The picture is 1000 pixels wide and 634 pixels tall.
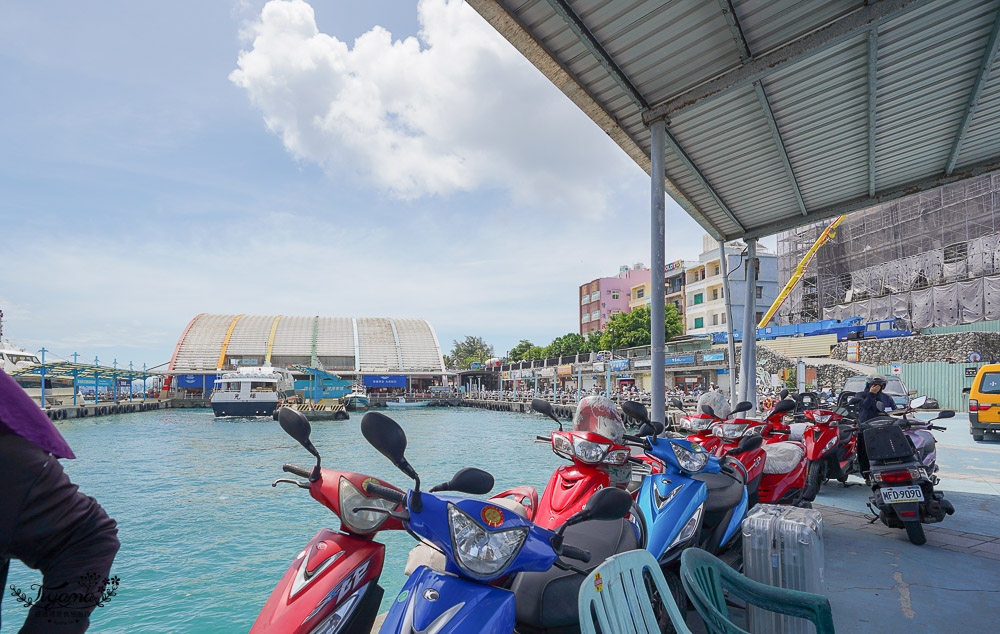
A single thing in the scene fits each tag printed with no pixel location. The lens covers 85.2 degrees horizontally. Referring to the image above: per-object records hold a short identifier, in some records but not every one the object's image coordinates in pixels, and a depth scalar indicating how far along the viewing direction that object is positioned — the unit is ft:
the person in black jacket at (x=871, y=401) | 16.42
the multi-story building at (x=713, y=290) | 120.36
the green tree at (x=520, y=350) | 217.97
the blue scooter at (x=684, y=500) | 8.75
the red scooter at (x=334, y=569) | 5.77
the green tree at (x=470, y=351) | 270.73
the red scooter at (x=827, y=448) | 17.84
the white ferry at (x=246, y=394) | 106.01
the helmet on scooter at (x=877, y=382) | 16.03
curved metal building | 192.24
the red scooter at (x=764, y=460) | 13.64
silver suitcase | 7.73
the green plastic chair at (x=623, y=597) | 5.09
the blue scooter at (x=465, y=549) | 4.99
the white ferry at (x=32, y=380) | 122.93
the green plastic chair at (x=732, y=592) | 5.76
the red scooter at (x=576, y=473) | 9.19
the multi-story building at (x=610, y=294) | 187.01
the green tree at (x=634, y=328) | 126.11
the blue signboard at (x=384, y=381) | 189.67
